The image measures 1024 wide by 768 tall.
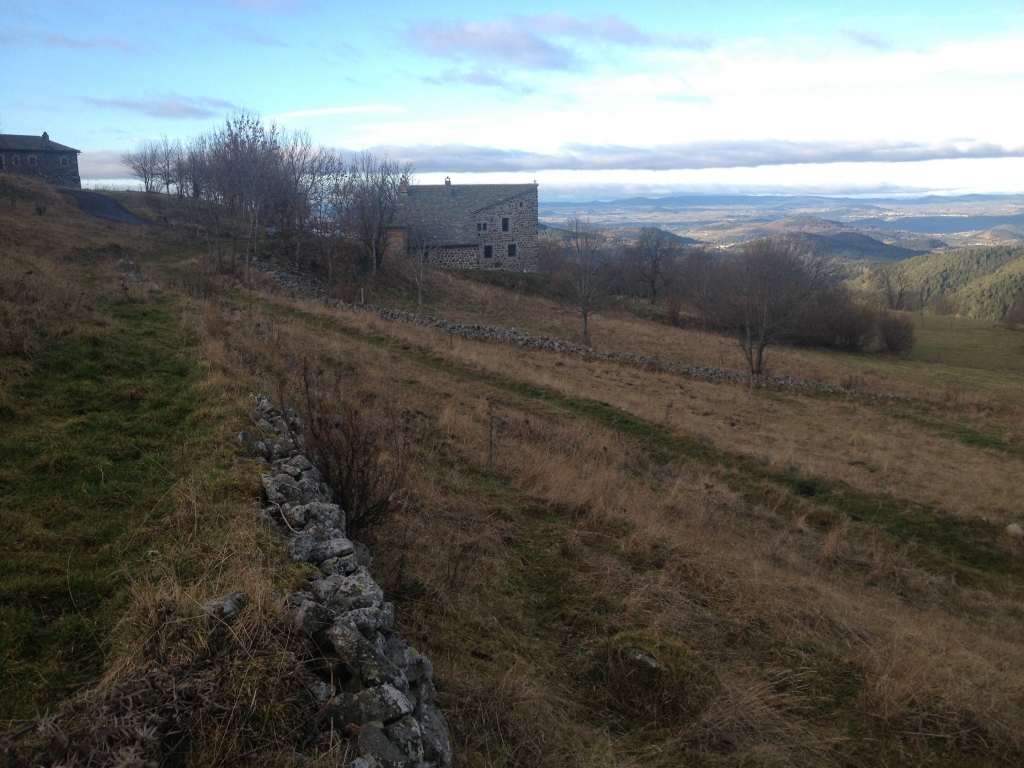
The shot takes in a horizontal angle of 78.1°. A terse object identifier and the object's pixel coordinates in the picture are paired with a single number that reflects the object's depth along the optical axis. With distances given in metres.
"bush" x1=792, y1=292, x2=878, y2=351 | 42.38
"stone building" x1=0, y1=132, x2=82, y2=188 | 51.41
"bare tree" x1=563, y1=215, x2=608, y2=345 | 30.78
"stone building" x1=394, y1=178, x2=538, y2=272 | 46.09
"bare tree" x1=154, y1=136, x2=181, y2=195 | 52.97
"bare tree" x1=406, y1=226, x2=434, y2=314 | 42.11
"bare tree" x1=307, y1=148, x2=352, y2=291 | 35.69
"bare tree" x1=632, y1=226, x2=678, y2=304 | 54.97
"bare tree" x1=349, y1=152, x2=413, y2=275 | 37.56
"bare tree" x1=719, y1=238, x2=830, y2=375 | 25.83
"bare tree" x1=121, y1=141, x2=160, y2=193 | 55.97
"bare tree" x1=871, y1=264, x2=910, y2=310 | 69.62
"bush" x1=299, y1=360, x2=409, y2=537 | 5.68
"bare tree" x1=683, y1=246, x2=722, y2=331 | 40.00
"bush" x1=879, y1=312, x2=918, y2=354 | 42.34
